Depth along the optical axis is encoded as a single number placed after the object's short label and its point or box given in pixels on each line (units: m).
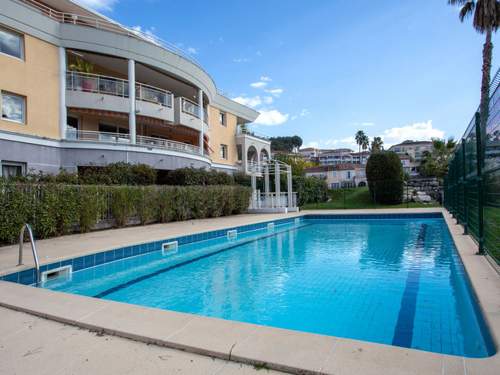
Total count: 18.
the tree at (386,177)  23.58
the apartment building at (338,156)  107.65
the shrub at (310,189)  27.50
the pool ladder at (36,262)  5.79
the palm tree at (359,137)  83.00
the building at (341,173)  61.12
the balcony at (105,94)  17.88
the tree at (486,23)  19.84
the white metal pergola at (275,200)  21.75
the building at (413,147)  100.18
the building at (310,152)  125.59
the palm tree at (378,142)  68.94
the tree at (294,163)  47.56
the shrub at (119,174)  15.04
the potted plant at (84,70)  18.14
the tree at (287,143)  115.15
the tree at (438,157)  34.89
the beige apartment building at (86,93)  15.31
